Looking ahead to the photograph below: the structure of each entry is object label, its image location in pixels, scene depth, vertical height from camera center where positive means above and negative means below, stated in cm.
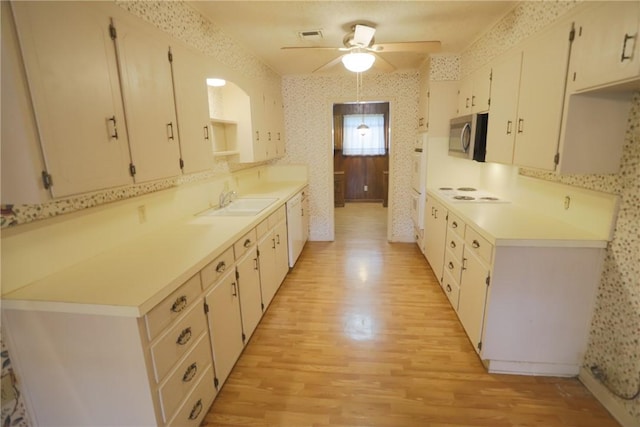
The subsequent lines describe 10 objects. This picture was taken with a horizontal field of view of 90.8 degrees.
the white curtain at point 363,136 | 772 +22
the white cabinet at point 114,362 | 127 -88
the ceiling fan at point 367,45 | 250 +80
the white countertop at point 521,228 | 188 -57
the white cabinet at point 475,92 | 281 +49
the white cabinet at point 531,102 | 183 +26
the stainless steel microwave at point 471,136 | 286 +6
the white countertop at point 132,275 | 124 -56
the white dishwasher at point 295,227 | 367 -98
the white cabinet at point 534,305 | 192 -102
